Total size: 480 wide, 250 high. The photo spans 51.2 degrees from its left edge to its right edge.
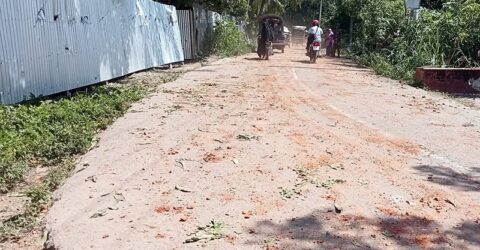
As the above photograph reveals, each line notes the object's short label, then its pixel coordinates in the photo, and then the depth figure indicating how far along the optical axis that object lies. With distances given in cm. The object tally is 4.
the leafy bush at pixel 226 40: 2273
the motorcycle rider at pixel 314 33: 1991
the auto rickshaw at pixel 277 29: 2770
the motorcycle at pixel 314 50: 1969
